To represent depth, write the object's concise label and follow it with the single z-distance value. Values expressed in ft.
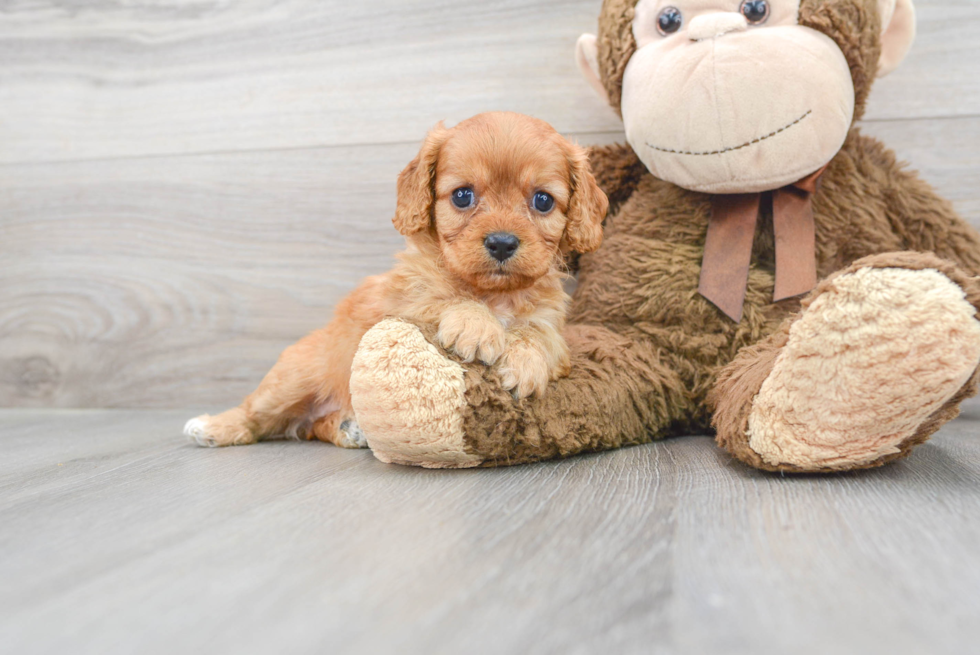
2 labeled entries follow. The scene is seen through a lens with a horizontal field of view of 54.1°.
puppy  1.75
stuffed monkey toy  1.52
